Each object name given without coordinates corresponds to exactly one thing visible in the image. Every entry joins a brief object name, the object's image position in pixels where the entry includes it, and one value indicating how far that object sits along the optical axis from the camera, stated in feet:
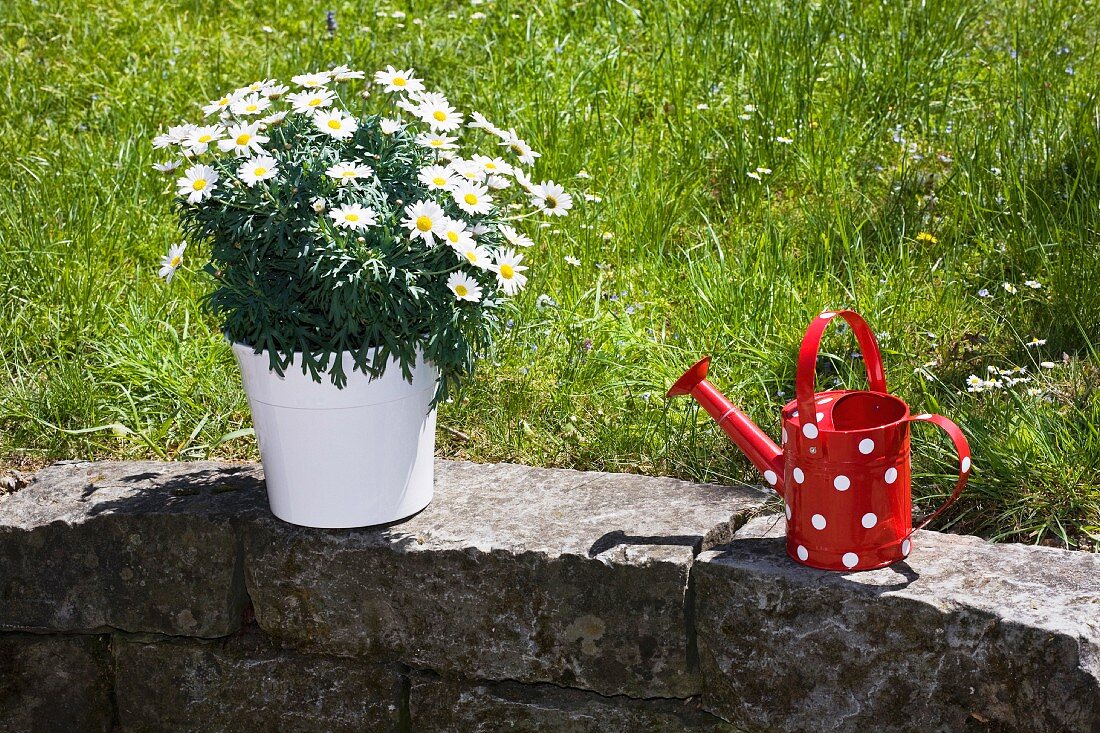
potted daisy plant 8.43
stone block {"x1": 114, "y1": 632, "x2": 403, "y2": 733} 9.09
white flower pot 8.54
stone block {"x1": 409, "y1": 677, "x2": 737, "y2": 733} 8.77
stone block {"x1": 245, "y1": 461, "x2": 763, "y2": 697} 8.66
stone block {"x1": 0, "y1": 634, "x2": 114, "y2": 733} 9.33
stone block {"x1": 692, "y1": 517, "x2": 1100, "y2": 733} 8.17
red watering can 8.20
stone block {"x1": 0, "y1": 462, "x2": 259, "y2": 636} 9.03
